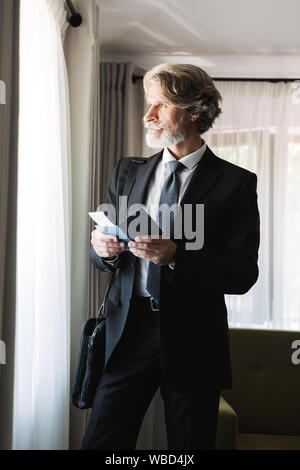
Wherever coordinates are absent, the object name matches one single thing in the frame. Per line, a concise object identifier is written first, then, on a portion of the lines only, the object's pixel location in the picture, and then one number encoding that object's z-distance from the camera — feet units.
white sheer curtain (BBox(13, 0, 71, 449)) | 6.00
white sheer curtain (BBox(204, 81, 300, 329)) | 10.11
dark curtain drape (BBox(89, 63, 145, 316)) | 9.70
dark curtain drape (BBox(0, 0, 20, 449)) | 4.26
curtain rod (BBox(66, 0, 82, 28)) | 7.62
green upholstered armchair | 8.11
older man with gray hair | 4.96
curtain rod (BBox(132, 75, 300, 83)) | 10.11
